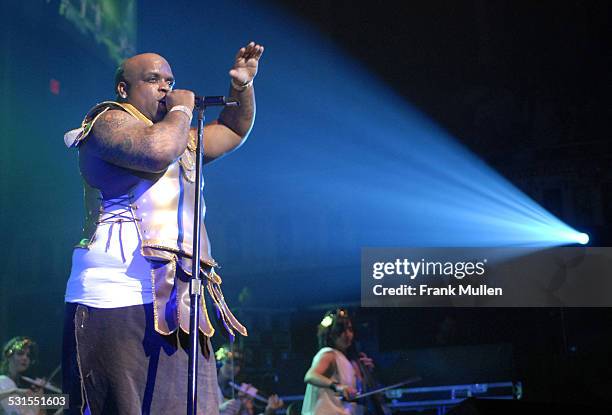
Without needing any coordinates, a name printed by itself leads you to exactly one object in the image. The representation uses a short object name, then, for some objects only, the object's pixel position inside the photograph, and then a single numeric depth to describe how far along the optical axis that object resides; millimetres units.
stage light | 13935
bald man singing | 5175
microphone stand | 5131
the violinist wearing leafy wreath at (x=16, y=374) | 11202
